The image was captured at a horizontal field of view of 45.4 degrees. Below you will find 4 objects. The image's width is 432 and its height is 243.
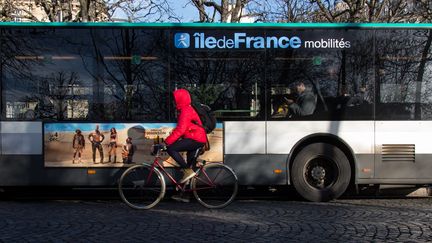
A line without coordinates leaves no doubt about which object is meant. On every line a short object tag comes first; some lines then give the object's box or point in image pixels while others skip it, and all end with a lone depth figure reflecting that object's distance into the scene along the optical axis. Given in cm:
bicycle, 781
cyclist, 761
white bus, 817
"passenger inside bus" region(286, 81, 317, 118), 833
